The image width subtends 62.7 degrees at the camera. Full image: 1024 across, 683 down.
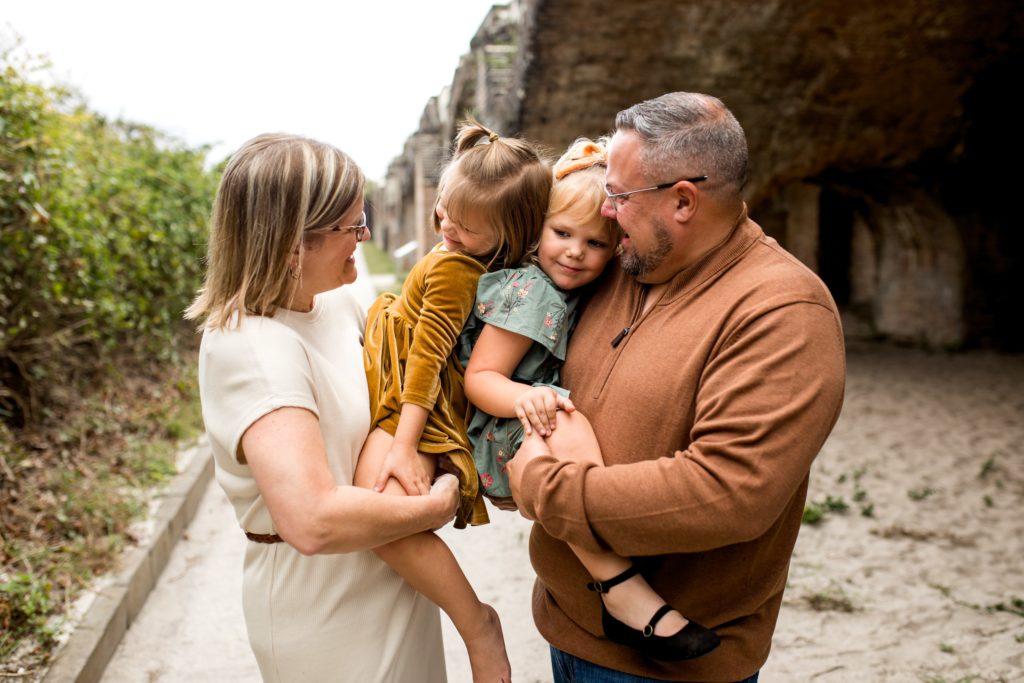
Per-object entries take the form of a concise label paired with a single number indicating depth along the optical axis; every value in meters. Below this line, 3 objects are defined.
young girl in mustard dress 1.95
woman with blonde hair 1.71
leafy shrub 5.20
